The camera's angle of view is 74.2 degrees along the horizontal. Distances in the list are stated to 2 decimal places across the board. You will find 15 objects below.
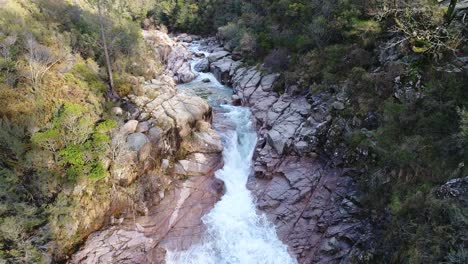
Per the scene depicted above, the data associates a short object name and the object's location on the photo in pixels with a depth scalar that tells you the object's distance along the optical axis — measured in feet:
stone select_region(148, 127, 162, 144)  60.46
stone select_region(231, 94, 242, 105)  88.69
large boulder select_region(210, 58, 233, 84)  104.94
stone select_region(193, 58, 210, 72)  115.44
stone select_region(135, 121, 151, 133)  60.95
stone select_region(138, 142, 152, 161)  57.49
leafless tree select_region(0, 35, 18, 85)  50.16
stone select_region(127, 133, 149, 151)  57.21
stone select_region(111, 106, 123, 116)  61.29
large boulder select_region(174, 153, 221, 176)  62.49
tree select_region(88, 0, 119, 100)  65.10
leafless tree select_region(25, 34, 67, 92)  52.21
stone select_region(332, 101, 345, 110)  61.08
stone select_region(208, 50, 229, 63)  118.00
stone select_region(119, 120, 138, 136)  58.89
